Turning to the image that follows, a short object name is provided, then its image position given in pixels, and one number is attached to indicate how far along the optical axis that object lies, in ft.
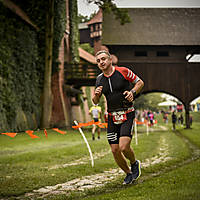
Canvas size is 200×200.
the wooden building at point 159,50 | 84.17
